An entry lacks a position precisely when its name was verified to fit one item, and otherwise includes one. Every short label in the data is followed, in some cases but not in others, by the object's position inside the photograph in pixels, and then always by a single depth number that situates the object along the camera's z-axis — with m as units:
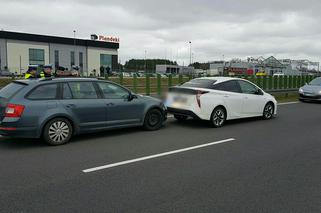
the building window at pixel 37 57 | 75.67
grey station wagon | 6.49
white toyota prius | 9.07
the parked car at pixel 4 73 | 42.11
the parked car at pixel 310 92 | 16.47
